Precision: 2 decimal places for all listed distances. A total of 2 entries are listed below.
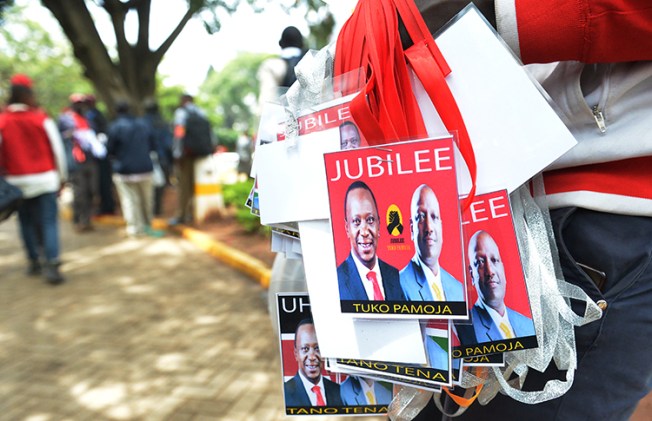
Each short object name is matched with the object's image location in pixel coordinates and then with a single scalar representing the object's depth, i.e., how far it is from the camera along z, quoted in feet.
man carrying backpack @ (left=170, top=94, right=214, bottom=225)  24.59
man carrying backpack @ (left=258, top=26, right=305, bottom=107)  11.23
